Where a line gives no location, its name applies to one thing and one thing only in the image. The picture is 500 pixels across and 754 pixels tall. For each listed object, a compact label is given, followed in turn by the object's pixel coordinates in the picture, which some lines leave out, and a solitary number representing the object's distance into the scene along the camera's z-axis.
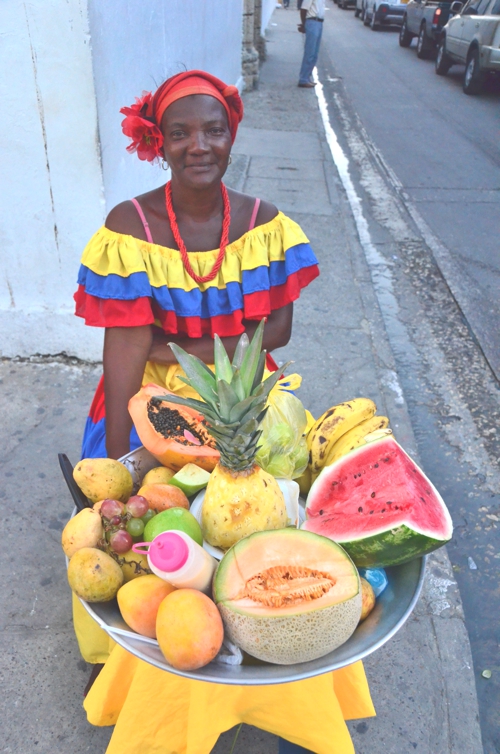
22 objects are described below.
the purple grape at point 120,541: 1.41
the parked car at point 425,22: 16.33
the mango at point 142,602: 1.31
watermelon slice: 1.41
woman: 1.89
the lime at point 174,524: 1.41
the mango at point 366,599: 1.42
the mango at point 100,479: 1.56
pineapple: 1.34
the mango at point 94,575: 1.33
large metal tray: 1.25
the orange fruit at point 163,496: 1.54
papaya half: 1.72
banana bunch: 1.82
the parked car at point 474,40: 12.04
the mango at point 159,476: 1.70
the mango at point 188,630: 1.20
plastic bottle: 1.26
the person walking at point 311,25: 11.70
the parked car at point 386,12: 22.56
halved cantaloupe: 1.21
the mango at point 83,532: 1.45
